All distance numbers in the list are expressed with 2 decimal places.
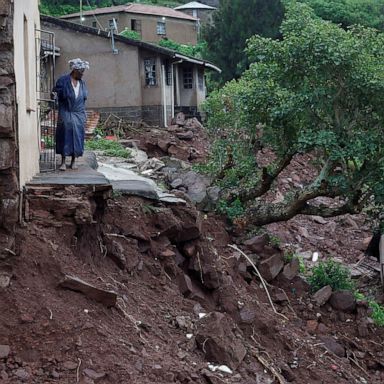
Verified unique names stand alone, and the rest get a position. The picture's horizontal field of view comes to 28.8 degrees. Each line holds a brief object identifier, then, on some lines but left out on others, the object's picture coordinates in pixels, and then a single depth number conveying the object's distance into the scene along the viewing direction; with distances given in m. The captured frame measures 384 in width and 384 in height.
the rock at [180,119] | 27.89
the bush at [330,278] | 13.96
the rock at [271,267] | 13.27
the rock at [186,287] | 10.08
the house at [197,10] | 57.44
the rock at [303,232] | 20.10
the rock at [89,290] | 7.47
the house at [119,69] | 27.53
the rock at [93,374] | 6.66
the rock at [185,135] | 25.77
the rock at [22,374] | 6.42
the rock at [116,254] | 9.21
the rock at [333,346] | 11.55
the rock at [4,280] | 7.05
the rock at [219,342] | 8.09
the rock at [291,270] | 13.66
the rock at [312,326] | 12.15
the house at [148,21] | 44.69
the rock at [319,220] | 21.92
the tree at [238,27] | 38.00
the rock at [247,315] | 10.44
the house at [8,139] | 6.94
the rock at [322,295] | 13.19
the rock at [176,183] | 16.21
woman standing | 10.55
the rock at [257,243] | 13.87
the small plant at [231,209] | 14.73
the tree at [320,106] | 12.52
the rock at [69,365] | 6.66
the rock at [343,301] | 13.29
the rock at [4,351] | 6.55
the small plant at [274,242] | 14.37
